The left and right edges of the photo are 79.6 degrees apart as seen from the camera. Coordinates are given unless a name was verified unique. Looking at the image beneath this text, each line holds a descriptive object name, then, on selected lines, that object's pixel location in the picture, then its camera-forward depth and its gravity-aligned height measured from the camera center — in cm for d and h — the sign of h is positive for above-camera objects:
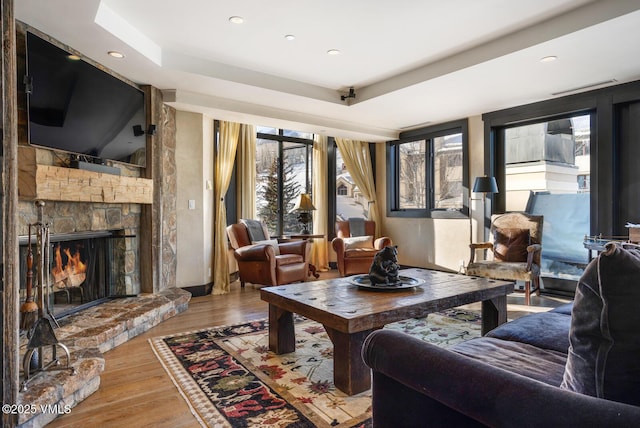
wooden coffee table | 213 -58
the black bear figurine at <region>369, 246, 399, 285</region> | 282 -42
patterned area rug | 193 -101
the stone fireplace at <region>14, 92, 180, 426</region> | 221 -18
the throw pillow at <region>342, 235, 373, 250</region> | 579 -46
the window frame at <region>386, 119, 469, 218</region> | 560 +69
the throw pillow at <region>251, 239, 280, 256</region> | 516 -40
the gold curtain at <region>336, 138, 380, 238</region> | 669 +75
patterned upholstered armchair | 416 -48
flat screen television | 278 +90
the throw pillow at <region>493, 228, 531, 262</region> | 455 -41
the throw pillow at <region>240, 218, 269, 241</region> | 521 -22
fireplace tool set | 197 -59
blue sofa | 83 -44
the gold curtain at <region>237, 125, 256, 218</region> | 577 +64
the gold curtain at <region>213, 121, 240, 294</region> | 506 +24
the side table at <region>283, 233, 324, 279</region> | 575 -38
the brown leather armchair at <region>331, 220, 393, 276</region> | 562 -59
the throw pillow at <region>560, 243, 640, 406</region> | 85 -28
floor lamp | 477 +32
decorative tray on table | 271 -53
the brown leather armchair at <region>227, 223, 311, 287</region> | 480 -59
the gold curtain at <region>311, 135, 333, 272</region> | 656 +21
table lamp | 586 +6
